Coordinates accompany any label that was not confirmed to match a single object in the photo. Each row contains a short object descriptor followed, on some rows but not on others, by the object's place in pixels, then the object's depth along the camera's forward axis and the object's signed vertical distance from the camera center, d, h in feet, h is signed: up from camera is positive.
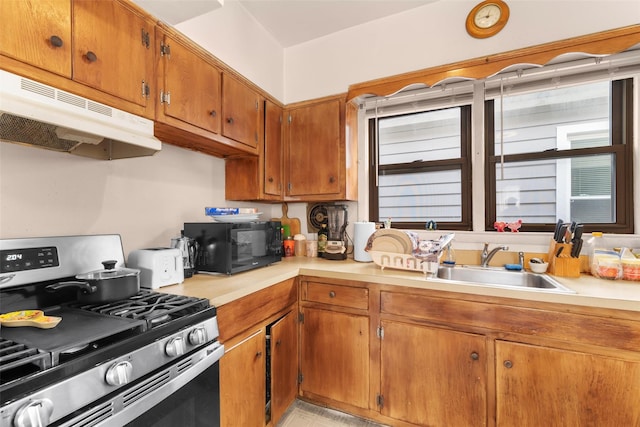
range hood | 2.78 +1.01
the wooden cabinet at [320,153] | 7.18 +1.52
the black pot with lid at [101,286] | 3.51 -0.92
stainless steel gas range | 2.14 -1.24
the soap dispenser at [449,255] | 6.62 -1.03
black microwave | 5.23 -0.65
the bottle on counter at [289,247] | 7.86 -0.98
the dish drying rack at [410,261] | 5.34 -0.97
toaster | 4.32 -0.83
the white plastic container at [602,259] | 4.92 -0.87
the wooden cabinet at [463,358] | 3.94 -2.41
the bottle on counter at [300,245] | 7.88 -0.93
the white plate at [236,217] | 5.58 -0.11
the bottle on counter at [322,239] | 7.45 -0.73
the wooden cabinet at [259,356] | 4.10 -2.41
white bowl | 5.57 -1.11
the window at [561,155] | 5.77 +1.20
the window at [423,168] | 7.14 +1.16
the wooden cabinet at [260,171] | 6.81 +1.00
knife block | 5.22 -0.98
